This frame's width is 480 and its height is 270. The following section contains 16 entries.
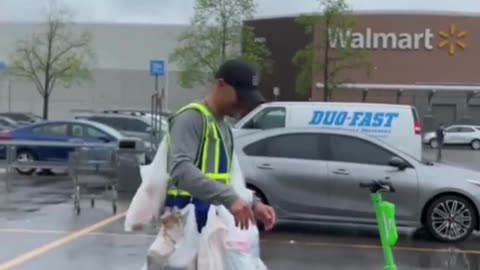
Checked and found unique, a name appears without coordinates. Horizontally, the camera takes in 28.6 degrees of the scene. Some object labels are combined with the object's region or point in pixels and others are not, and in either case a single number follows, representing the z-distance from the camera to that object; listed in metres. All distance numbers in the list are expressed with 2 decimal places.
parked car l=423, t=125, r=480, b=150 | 51.31
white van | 20.14
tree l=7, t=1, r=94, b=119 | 53.66
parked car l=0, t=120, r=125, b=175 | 22.69
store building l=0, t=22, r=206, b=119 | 60.53
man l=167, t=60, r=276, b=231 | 4.07
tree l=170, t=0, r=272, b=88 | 45.41
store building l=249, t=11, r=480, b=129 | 57.47
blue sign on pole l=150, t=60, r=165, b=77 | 26.04
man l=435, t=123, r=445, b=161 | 39.94
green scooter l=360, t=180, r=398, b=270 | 5.74
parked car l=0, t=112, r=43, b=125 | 44.88
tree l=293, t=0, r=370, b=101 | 45.69
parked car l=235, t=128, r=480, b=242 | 12.52
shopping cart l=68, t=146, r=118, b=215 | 14.90
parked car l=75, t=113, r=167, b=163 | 27.80
